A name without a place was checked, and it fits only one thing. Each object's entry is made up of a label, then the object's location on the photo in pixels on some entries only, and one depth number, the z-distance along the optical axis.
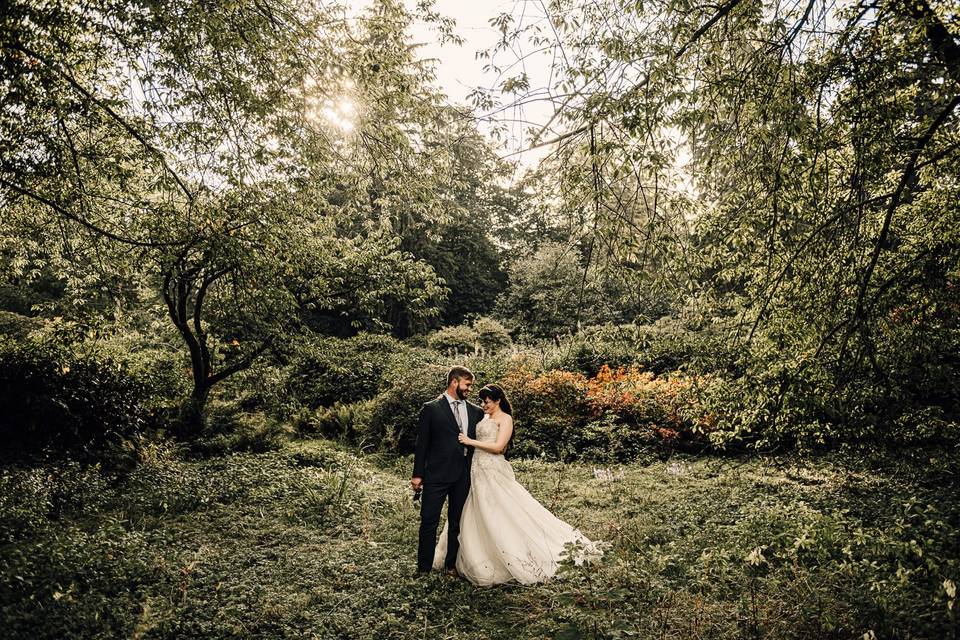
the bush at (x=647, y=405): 10.60
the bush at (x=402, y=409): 11.82
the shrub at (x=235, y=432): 10.27
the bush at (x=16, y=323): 15.12
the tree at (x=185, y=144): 5.81
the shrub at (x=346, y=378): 14.63
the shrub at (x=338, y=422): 12.45
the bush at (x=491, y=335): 20.75
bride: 5.34
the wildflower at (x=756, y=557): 4.37
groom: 5.30
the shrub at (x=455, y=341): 19.86
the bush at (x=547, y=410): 11.07
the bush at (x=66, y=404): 8.58
